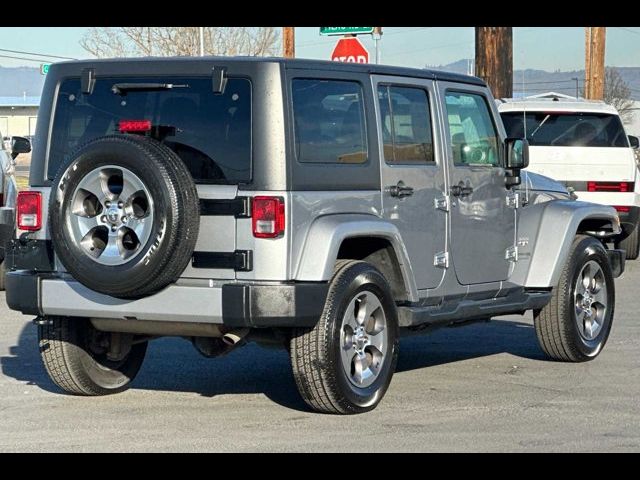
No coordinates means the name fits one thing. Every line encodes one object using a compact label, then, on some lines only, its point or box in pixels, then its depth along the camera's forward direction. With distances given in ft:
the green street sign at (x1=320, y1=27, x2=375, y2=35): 66.42
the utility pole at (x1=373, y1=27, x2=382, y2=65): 52.84
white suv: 55.47
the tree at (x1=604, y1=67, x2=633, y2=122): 327.78
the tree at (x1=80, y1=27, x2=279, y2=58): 134.51
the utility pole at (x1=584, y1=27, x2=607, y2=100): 103.05
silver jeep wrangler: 23.73
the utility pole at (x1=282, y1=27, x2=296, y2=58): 83.92
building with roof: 373.20
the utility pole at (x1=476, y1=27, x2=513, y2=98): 62.18
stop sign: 63.16
